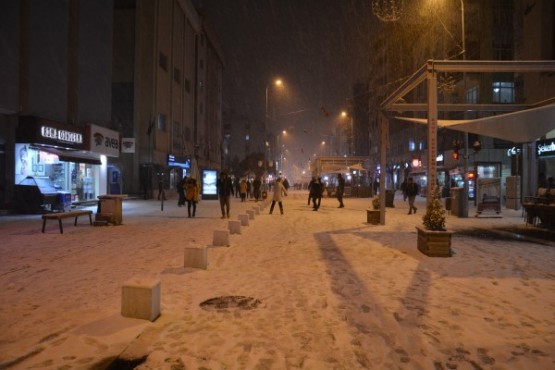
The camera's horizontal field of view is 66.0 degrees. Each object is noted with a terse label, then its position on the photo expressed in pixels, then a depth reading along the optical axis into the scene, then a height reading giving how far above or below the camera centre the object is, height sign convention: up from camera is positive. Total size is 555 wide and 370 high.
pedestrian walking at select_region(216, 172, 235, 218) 17.25 -0.15
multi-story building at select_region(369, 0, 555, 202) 21.84 +8.48
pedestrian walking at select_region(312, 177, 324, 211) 22.78 -0.28
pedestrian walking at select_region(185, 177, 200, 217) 18.16 -0.33
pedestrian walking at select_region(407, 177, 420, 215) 20.05 -0.21
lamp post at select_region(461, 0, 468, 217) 19.00 -0.63
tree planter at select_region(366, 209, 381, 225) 15.59 -1.12
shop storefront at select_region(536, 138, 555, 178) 20.96 +1.62
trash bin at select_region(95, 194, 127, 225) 14.80 -0.81
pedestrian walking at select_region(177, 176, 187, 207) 23.66 -0.44
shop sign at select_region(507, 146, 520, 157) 24.61 +2.13
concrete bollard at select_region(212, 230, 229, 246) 10.62 -1.28
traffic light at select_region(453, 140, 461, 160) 22.12 +1.98
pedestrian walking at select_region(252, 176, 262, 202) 30.74 -0.10
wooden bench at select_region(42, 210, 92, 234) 12.66 -0.95
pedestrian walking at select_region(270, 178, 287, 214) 20.30 -0.30
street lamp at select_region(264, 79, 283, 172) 36.19 +7.57
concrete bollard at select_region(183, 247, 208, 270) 7.98 -1.35
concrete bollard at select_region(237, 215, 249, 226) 14.91 -1.17
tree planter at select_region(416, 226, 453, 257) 9.01 -1.20
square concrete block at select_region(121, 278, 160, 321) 4.94 -1.34
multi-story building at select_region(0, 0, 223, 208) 18.45 +5.50
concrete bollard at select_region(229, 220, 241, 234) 12.87 -1.25
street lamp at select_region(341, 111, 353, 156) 101.05 +11.28
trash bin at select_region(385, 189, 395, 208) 25.21 -0.69
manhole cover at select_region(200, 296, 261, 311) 5.57 -1.60
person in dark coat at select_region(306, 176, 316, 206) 23.40 -0.11
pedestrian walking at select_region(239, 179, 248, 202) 31.59 -0.25
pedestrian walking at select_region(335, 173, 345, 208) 24.44 -0.28
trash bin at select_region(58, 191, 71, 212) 19.64 -0.76
